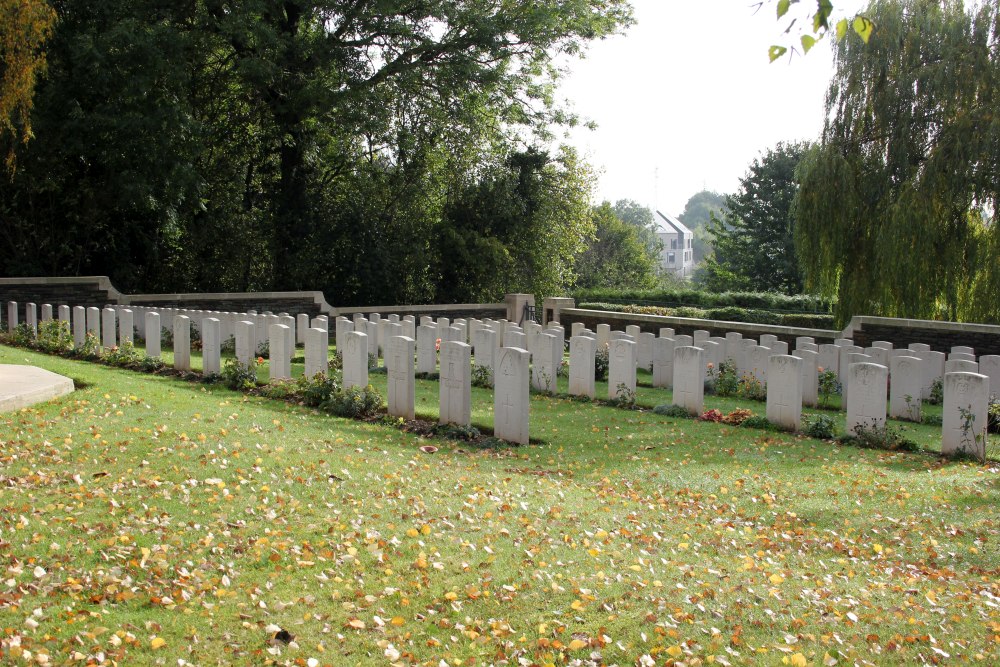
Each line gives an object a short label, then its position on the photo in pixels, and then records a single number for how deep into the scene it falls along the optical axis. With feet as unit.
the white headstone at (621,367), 43.37
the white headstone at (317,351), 42.16
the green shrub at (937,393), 48.03
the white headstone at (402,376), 36.68
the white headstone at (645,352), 58.44
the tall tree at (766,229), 143.13
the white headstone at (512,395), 33.06
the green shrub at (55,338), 53.01
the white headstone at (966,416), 32.42
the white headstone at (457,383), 34.47
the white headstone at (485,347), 47.78
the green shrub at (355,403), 37.22
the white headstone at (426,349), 50.16
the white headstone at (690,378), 40.81
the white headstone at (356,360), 38.60
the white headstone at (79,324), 54.60
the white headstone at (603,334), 58.49
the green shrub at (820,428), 36.47
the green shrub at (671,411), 40.63
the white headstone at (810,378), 46.29
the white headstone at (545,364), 46.68
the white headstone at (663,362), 51.42
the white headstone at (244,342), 45.03
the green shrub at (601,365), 53.52
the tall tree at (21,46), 50.03
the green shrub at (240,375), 42.88
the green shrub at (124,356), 48.62
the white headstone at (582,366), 45.68
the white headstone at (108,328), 53.16
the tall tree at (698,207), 576.32
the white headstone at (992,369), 42.96
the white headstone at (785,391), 37.81
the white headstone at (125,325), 51.44
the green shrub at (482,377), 47.65
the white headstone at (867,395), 34.91
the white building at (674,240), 391.86
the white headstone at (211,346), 45.35
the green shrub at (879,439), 34.45
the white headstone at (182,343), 47.26
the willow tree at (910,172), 61.52
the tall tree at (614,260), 155.94
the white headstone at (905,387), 41.16
